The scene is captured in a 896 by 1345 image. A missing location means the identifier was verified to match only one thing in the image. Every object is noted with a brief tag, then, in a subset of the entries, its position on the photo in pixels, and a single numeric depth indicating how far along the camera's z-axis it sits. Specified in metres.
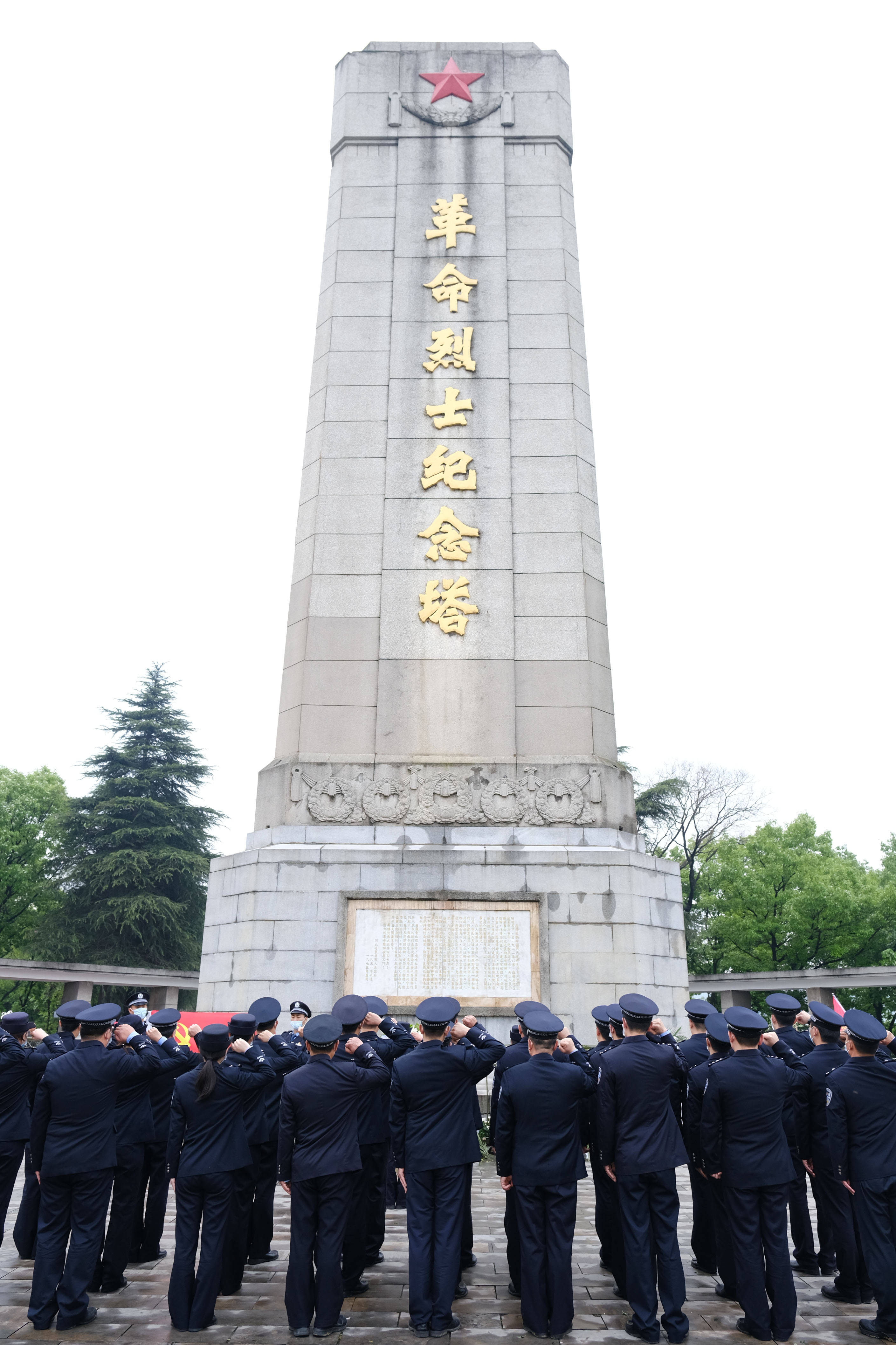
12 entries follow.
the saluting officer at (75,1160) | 5.00
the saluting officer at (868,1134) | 5.30
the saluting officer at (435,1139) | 5.07
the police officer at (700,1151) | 5.39
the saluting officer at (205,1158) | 4.91
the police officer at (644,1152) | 4.96
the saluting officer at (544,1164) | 4.90
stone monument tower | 11.28
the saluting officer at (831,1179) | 5.62
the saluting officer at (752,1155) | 4.98
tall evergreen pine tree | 26.78
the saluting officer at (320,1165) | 4.93
